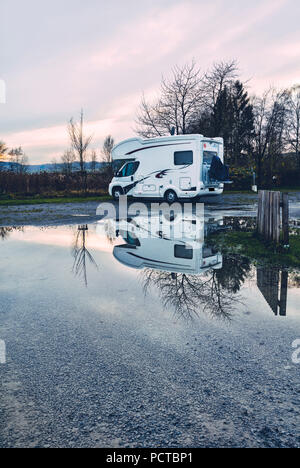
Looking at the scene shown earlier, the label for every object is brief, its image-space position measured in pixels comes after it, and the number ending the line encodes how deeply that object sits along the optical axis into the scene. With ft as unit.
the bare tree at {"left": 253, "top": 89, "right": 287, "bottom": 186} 125.29
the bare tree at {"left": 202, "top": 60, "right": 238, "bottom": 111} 105.79
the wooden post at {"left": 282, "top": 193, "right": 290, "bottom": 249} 22.46
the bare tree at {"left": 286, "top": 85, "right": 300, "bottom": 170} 138.46
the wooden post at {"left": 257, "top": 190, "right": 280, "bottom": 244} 23.60
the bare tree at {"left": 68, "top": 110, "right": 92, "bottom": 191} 95.09
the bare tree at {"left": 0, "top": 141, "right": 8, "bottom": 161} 121.47
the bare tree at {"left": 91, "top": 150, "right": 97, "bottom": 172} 184.06
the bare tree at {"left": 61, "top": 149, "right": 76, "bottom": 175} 95.38
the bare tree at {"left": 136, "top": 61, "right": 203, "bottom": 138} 99.55
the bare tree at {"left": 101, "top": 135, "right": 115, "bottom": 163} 227.81
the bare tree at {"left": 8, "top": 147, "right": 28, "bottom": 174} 190.19
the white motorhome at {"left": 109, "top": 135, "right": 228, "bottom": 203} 54.60
